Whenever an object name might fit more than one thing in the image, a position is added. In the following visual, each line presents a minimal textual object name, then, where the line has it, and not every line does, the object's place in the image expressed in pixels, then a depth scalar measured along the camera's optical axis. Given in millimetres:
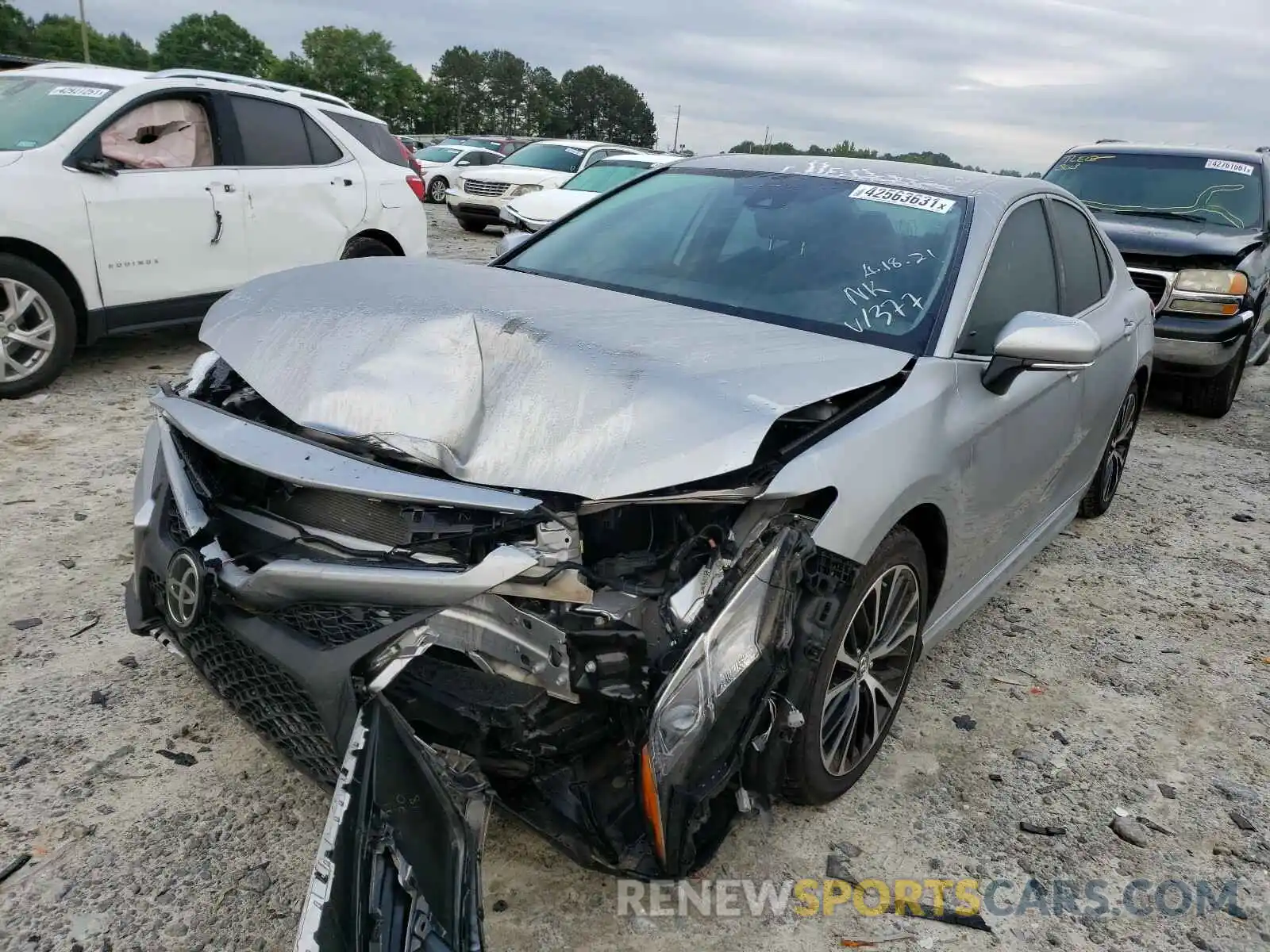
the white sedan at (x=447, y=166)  21219
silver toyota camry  1891
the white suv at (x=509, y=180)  15102
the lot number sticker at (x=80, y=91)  5570
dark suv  6707
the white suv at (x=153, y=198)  5145
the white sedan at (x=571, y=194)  11484
